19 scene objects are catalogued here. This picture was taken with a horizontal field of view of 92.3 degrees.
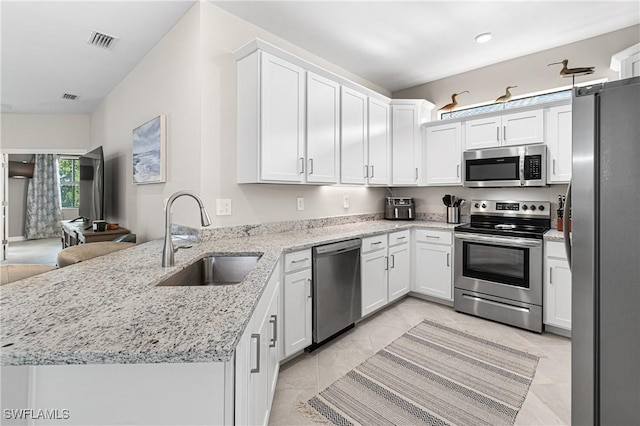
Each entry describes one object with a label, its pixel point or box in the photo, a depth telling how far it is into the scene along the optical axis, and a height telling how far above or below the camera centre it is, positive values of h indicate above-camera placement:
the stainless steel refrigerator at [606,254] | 1.32 -0.20
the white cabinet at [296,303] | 2.18 -0.69
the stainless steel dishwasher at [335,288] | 2.42 -0.66
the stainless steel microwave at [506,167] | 3.05 +0.46
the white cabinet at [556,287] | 2.67 -0.68
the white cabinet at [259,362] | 0.95 -0.60
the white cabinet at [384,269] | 2.96 -0.62
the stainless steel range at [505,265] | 2.82 -0.54
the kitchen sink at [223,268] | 1.91 -0.37
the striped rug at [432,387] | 1.77 -1.17
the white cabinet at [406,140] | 3.91 +0.89
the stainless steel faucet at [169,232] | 1.56 -0.11
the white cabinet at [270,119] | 2.46 +0.76
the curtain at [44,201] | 8.27 +0.23
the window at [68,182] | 8.88 +0.79
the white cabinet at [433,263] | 3.38 -0.61
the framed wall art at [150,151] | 2.88 +0.59
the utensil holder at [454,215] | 3.82 -0.07
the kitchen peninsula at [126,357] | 0.73 -0.34
